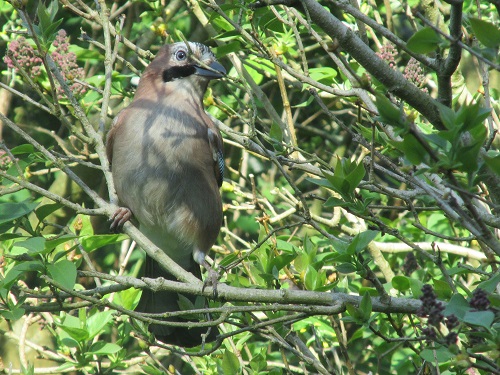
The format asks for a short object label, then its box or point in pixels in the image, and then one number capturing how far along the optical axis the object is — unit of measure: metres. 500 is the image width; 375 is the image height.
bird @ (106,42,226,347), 8.74
